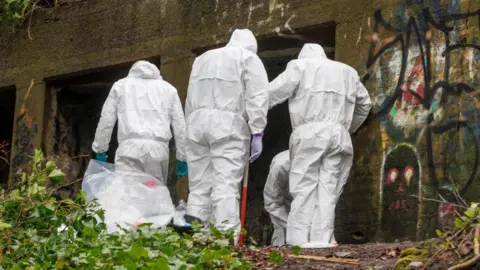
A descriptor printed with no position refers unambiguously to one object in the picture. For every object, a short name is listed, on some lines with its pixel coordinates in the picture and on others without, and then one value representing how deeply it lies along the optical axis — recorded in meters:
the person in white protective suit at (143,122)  14.06
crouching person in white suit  13.96
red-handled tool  12.86
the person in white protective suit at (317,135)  12.92
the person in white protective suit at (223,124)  12.87
